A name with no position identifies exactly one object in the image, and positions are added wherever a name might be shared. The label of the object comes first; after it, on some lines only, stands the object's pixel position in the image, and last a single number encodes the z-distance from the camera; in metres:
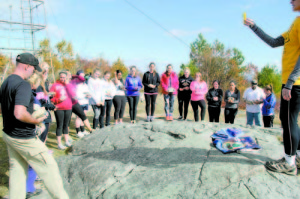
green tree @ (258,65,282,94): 26.87
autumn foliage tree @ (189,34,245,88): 22.48
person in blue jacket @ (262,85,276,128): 6.14
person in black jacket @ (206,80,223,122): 6.95
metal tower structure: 16.11
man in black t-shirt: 2.32
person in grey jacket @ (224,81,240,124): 6.72
